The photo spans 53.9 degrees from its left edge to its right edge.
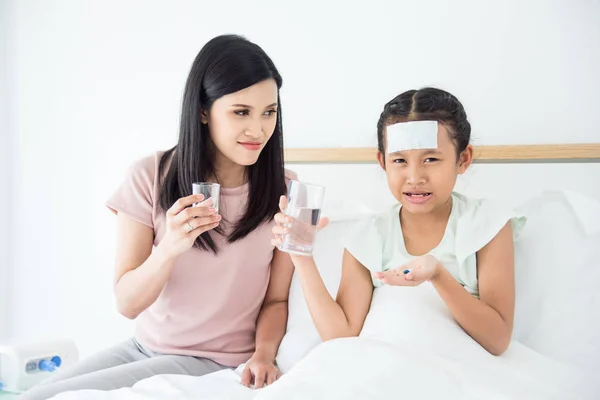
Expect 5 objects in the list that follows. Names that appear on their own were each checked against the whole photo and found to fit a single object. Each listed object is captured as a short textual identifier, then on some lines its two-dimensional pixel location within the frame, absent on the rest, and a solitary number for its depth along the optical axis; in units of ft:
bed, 3.38
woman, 4.86
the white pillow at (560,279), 4.51
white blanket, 3.27
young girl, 4.37
